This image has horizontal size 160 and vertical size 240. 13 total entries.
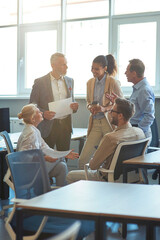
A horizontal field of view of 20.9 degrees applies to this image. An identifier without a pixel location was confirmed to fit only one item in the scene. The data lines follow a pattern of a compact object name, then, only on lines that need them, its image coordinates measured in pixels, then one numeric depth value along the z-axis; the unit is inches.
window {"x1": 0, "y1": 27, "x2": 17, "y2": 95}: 313.0
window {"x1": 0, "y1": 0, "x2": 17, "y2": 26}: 310.5
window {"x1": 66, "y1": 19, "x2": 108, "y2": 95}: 281.9
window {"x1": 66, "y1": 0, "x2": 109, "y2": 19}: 278.5
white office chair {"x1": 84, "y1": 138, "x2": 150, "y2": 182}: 139.4
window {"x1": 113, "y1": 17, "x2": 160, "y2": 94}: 262.7
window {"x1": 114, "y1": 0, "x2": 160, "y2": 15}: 261.9
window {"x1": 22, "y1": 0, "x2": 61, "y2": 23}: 294.4
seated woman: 154.6
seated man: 141.5
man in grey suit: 192.1
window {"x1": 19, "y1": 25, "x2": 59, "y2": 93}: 297.7
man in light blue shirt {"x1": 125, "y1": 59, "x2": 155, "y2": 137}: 177.2
